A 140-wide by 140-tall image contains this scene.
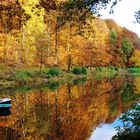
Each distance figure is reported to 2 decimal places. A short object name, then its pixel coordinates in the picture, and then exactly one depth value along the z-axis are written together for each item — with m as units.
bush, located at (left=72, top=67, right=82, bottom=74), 23.38
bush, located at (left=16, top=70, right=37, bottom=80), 17.35
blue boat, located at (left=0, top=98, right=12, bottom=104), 10.28
